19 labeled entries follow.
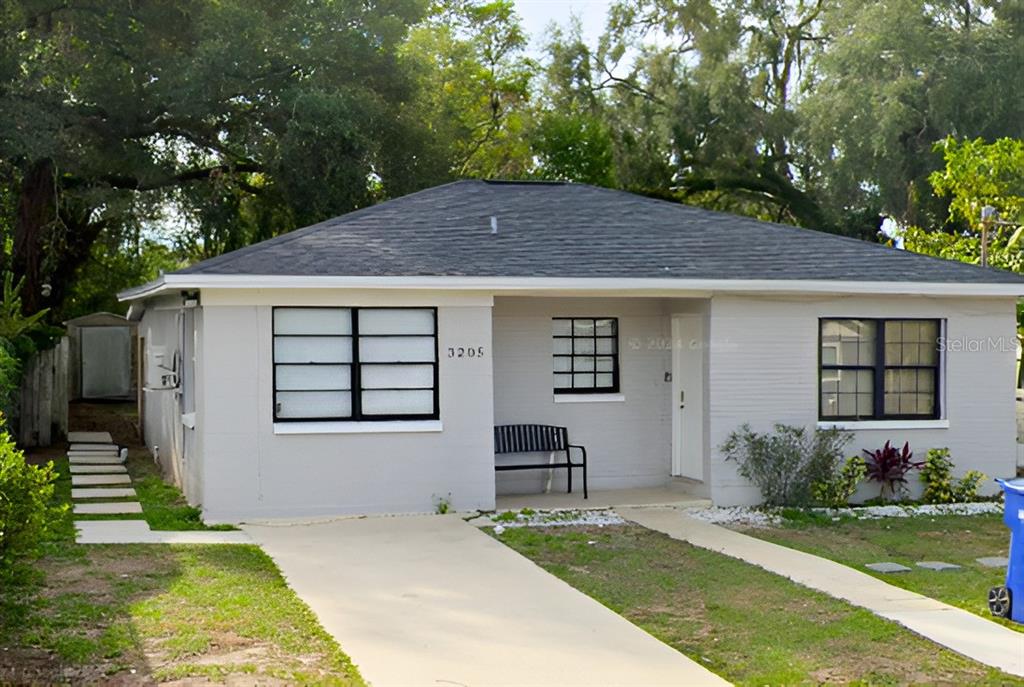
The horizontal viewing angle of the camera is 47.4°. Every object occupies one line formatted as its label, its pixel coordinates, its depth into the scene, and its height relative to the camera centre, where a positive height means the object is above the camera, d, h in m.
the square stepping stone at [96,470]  16.84 -1.77
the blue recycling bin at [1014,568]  8.68 -1.66
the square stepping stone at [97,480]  15.70 -1.80
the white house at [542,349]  13.14 -0.03
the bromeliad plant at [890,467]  14.85 -1.55
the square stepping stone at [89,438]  20.74 -1.61
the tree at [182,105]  22.39 +4.84
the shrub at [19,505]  7.65 -1.04
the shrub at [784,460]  14.41 -1.41
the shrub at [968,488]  15.14 -1.85
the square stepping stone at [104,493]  14.73 -1.85
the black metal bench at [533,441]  14.90 -1.21
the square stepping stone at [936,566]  10.91 -2.08
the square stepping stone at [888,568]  10.80 -2.07
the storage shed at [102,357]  26.17 -0.19
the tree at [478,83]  29.16 +7.77
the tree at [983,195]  22.58 +3.01
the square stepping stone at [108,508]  13.53 -1.89
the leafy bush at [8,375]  15.69 -0.37
